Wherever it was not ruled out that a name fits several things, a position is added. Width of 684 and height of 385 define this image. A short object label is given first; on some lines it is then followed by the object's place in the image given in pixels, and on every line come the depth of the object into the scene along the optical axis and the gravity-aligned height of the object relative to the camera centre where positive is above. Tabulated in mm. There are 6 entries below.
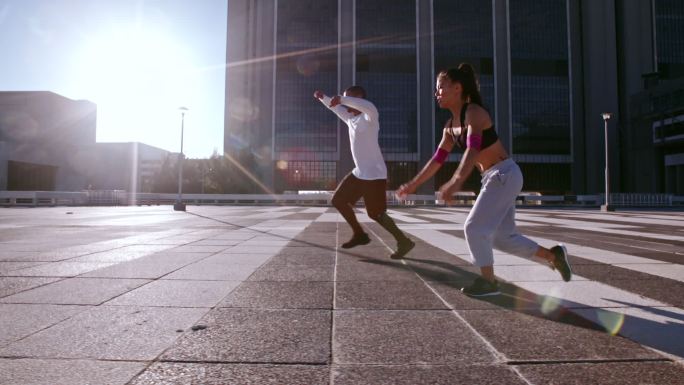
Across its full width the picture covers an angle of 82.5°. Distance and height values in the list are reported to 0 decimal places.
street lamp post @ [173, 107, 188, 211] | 19953 +1344
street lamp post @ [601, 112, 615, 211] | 20828 +349
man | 4566 +385
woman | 2781 +147
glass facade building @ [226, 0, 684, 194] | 57906 +20227
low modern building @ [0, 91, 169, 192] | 54438 +9662
